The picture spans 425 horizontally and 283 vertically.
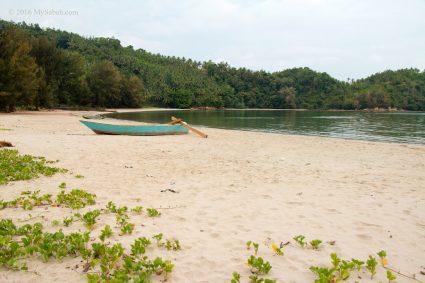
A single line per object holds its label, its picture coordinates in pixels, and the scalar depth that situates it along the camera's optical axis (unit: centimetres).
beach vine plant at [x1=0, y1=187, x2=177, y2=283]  359
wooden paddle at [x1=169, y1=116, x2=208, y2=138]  2119
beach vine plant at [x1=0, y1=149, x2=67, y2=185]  753
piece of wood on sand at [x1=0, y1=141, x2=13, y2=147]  1209
